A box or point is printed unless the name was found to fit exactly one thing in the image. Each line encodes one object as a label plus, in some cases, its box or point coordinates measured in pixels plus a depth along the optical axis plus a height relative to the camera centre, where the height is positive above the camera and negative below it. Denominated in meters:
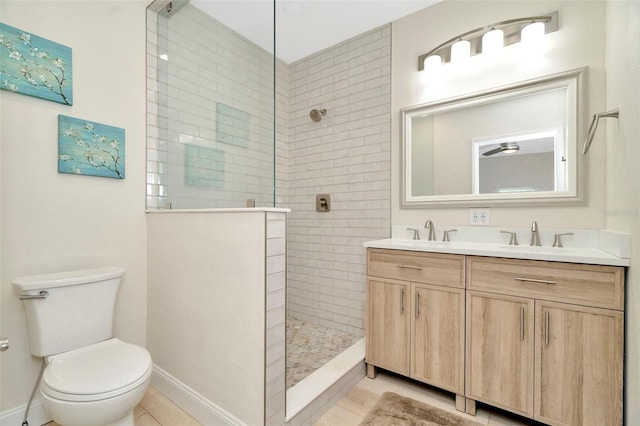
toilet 1.18 -0.72
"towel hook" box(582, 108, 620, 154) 1.43 +0.46
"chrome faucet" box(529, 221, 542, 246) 1.79 -0.15
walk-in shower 1.71 +0.49
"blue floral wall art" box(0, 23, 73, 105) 1.49 +0.78
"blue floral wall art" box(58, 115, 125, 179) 1.68 +0.38
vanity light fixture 1.81 +1.16
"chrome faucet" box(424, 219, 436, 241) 2.17 -0.15
